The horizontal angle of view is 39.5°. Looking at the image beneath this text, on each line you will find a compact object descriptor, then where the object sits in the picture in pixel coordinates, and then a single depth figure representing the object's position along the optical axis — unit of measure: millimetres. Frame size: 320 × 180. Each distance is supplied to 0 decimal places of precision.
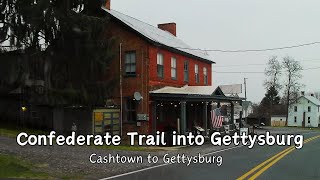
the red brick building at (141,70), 30734
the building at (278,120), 107188
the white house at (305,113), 114062
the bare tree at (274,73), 89125
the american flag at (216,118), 34903
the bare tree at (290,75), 88000
